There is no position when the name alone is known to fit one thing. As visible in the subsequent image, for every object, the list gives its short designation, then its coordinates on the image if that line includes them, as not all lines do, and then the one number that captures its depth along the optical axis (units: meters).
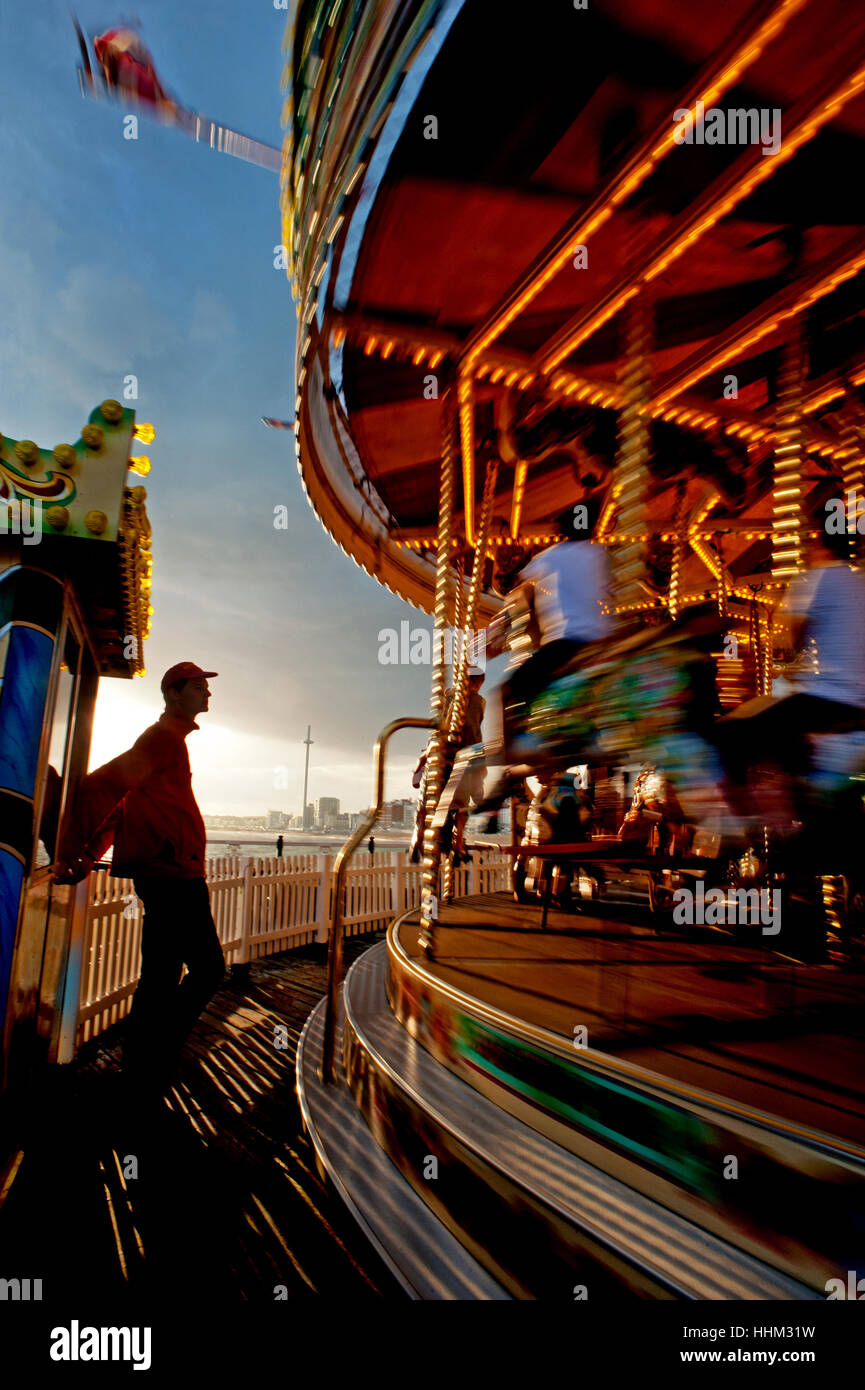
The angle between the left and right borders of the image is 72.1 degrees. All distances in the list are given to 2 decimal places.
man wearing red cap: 2.53
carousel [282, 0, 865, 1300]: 1.49
